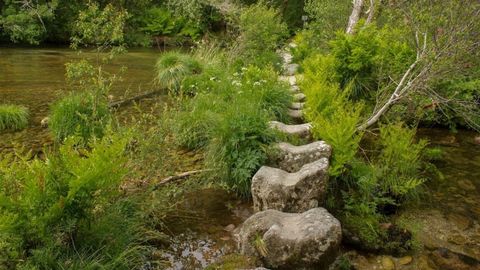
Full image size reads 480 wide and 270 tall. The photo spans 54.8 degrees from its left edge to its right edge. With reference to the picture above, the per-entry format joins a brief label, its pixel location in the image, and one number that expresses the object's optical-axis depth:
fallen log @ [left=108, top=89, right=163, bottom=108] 9.04
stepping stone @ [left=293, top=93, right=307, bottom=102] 8.26
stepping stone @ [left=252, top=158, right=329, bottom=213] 4.65
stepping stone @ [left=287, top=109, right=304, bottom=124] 7.54
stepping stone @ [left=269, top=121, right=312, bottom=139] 5.93
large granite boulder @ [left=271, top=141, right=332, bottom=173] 5.17
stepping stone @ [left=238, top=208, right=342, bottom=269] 3.92
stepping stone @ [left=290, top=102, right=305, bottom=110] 7.87
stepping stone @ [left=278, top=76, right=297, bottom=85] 9.87
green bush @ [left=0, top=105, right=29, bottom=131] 7.66
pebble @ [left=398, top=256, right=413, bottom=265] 4.22
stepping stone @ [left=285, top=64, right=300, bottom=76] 11.22
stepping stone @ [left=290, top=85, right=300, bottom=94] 8.68
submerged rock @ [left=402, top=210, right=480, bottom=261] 4.54
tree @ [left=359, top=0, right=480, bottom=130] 6.00
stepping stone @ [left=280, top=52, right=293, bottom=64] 12.51
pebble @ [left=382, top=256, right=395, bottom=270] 4.13
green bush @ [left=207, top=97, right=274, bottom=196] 5.35
